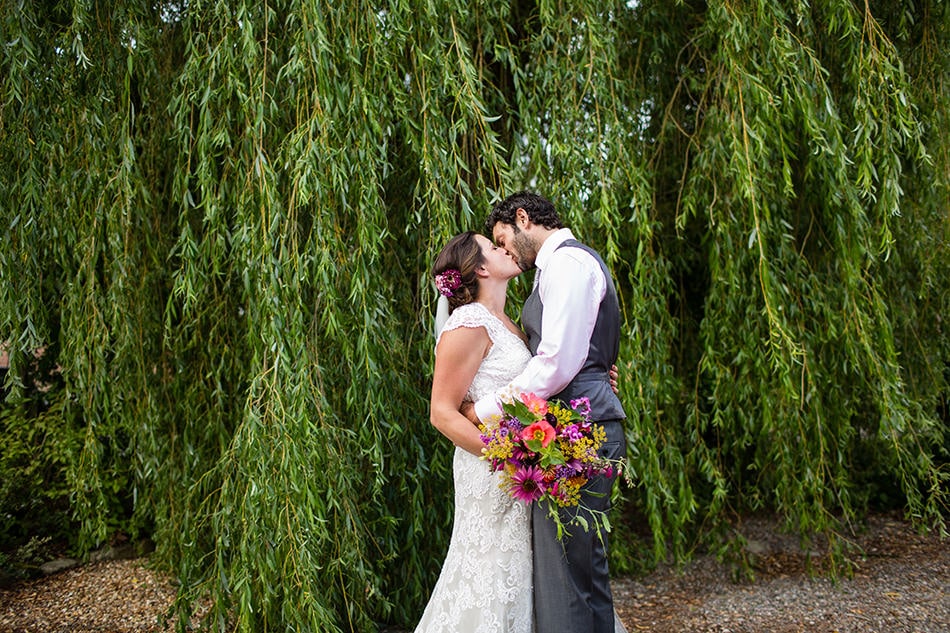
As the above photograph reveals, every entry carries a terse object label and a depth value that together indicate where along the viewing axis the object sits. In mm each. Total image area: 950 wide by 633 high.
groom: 2205
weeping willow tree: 2840
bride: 2287
